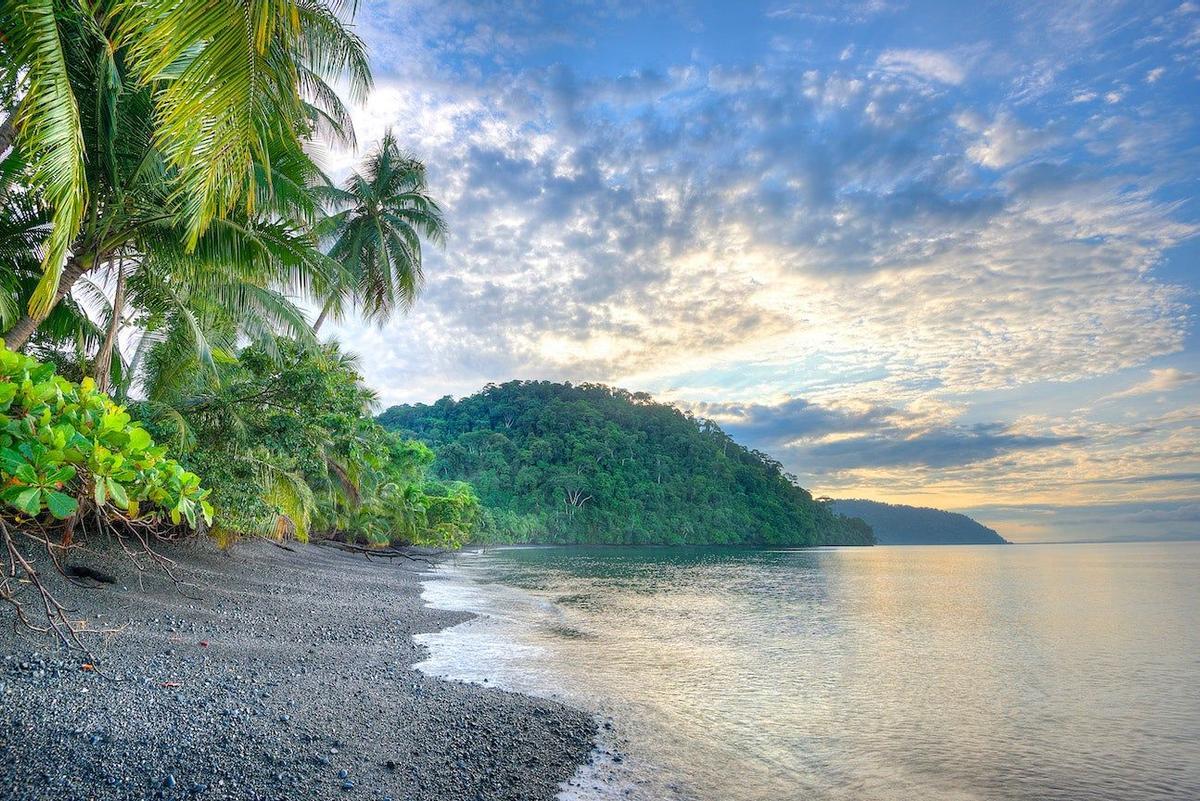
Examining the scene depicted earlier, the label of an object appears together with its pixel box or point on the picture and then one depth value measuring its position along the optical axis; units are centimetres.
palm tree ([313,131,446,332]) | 2177
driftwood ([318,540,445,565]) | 2098
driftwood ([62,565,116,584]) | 1006
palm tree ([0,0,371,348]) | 405
